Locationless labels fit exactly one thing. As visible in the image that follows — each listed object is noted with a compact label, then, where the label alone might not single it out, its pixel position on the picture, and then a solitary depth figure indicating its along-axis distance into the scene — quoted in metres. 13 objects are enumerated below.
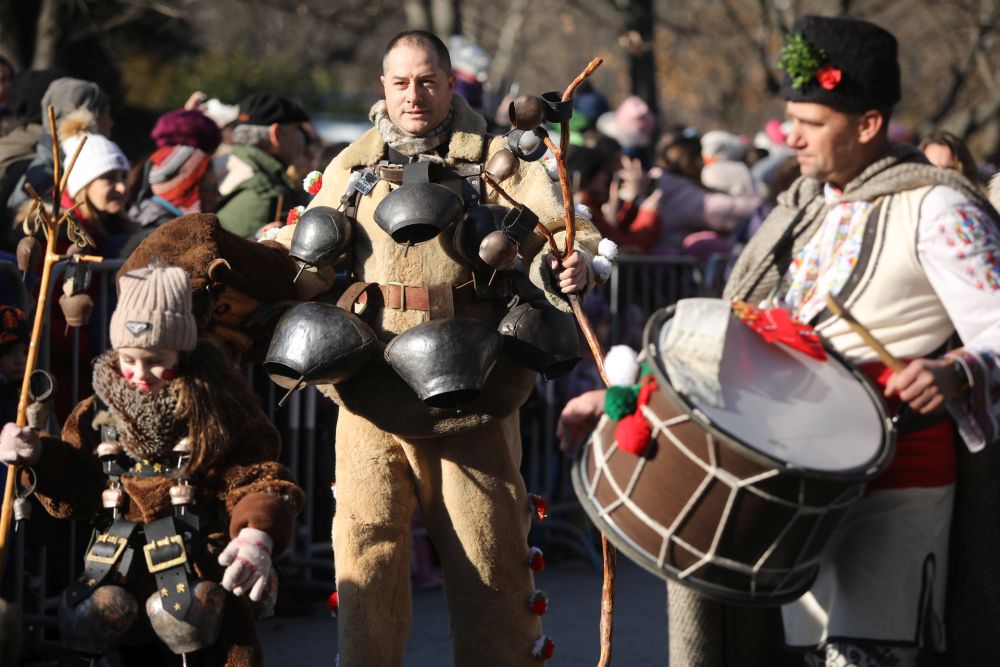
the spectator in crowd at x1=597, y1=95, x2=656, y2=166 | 19.21
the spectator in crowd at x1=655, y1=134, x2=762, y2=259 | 16.76
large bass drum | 5.91
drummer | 6.50
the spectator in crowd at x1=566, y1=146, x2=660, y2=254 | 15.30
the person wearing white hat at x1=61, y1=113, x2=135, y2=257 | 10.92
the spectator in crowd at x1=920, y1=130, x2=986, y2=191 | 12.32
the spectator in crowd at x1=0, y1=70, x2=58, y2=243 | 11.89
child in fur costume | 7.09
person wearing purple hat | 12.16
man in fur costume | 7.86
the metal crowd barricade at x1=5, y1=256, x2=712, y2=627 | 10.30
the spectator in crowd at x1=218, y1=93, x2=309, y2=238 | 12.17
